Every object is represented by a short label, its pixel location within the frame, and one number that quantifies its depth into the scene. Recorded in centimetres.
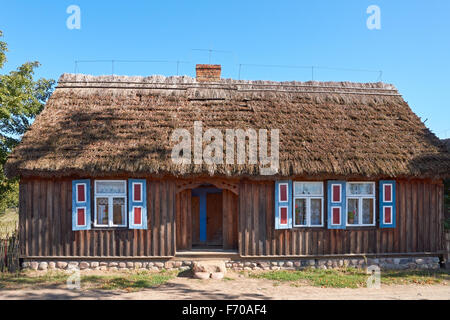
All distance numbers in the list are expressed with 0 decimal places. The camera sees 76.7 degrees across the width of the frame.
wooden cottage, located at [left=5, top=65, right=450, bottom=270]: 810
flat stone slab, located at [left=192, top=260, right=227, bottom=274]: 778
